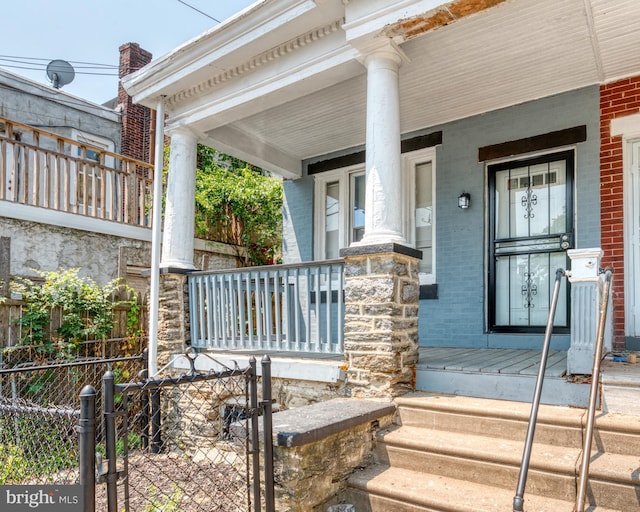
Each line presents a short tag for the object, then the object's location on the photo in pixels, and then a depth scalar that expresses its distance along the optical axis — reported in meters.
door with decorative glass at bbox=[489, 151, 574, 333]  4.75
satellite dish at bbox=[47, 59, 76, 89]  12.07
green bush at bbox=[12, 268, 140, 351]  5.38
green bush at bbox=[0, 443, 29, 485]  3.72
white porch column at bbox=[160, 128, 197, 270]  4.99
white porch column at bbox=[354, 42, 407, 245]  3.53
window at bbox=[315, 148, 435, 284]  5.61
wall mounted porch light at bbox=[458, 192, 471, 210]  5.18
